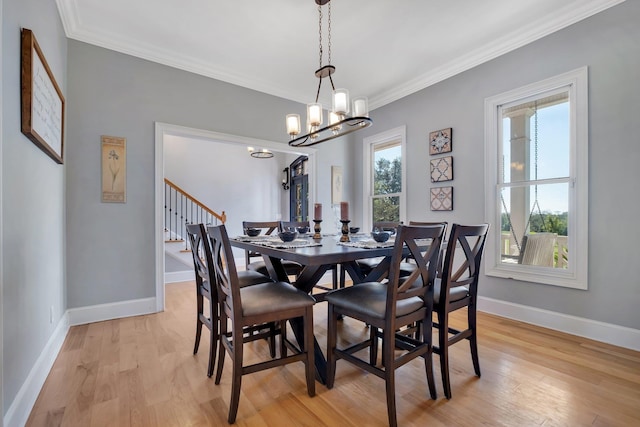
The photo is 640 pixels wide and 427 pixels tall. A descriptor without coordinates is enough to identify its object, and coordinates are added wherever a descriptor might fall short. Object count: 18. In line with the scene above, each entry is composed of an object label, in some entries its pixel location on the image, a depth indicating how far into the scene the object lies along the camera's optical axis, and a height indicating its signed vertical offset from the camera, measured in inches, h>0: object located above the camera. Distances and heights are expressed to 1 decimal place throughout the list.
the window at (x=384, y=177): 169.9 +21.0
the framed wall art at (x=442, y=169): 141.3 +21.0
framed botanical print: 119.3 +17.0
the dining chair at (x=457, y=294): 66.5 -20.4
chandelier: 100.0 +35.2
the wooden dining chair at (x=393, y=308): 58.0 -20.9
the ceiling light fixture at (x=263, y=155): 269.0 +52.1
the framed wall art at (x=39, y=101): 62.3 +27.4
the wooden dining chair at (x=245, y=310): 60.7 -21.6
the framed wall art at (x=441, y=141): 141.5 +34.6
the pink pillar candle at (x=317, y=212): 95.6 -0.2
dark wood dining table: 62.9 -10.1
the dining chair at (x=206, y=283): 73.5 -21.0
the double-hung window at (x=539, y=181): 103.0 +11.8
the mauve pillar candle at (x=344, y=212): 90.0 -0.2
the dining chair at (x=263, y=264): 109.0 -20.6
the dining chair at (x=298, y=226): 117.8 -6.8
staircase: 193.6 -9.9
